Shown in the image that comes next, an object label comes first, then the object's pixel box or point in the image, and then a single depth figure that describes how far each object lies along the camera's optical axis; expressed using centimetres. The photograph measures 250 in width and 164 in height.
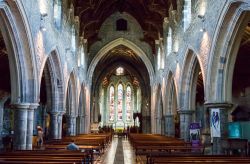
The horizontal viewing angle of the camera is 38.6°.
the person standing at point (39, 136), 2184
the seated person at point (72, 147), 1447
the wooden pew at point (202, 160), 881
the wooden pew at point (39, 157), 878
